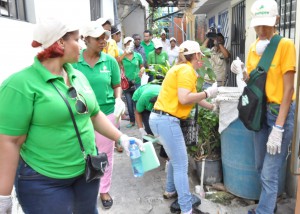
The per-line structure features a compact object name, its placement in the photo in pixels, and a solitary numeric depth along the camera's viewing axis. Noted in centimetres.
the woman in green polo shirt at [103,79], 295
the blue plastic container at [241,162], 314
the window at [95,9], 747
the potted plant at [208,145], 365
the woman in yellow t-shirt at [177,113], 278
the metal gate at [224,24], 775
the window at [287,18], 344
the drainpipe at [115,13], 962
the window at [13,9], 301
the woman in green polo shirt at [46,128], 154
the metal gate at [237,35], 618
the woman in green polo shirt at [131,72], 629
